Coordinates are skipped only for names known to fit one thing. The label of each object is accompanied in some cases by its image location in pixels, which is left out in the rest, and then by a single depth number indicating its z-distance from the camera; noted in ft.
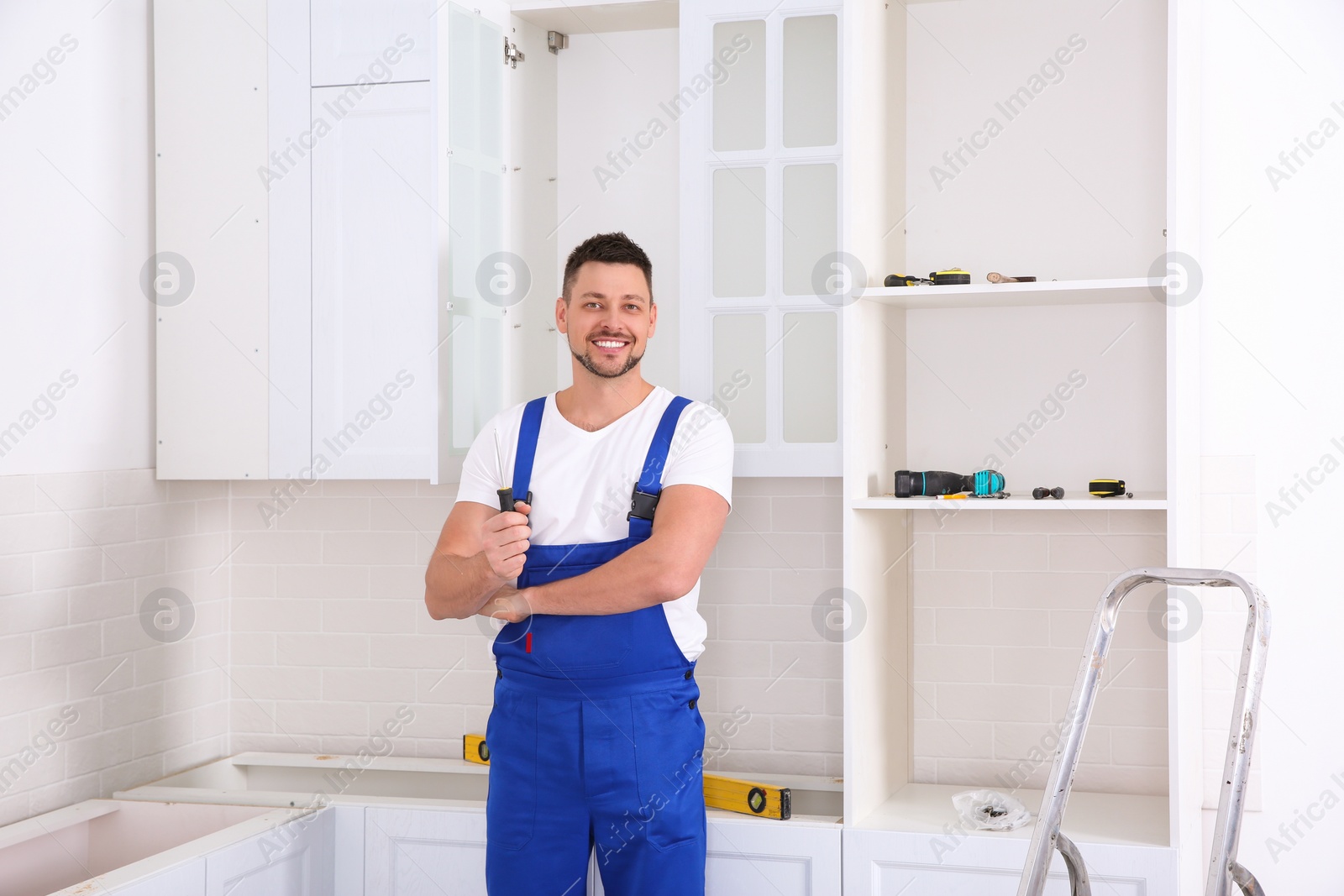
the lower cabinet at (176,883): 7.97
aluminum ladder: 5.96
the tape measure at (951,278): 8.96
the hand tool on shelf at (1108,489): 8.71
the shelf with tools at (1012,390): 9.87
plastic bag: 8.66
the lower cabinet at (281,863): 8.69
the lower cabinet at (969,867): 8.17
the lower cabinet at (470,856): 8.80
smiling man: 7.88
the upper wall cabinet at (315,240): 10.10
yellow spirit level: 8.92
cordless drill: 8.97
